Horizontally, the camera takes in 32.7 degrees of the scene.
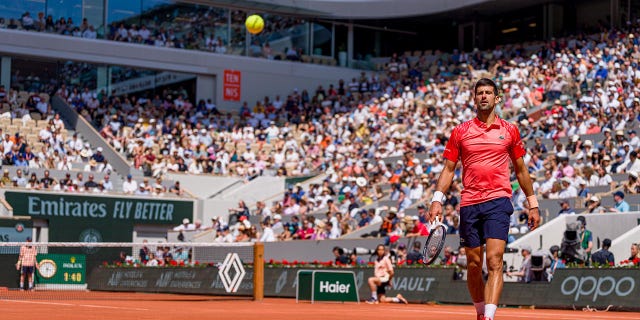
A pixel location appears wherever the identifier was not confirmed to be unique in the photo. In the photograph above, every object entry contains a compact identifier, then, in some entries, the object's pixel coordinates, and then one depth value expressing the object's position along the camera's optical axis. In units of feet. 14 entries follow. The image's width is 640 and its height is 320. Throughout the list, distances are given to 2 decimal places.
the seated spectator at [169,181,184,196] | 138.51
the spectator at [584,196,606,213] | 83.82
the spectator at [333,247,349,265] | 92.45
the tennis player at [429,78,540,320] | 32.01
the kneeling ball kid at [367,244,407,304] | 81.82
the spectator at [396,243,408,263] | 88.58
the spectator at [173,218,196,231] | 131.64
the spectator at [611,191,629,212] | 83.41
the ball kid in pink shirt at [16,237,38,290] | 93.61
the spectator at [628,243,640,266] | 69.97
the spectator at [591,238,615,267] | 71.46
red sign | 174.91
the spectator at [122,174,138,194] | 135.44
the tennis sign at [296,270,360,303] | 81.20
